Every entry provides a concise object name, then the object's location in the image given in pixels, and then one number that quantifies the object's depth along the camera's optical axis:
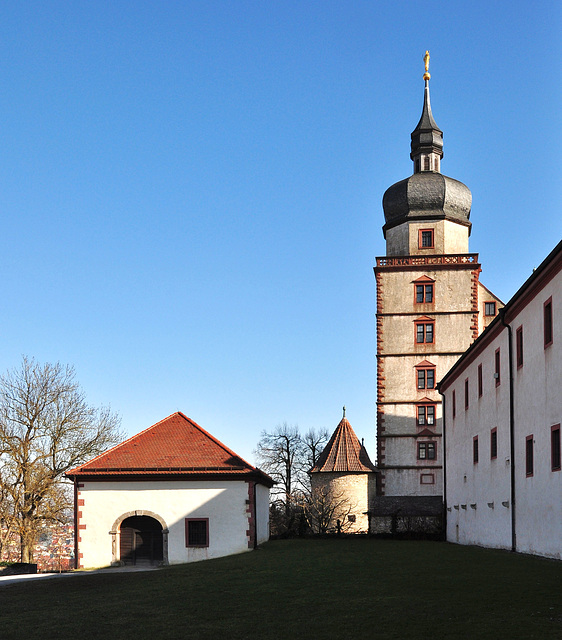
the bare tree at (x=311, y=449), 78.82
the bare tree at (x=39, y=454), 45.25
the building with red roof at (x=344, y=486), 46.78
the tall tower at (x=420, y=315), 48.38
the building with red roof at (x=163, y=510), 33.66
